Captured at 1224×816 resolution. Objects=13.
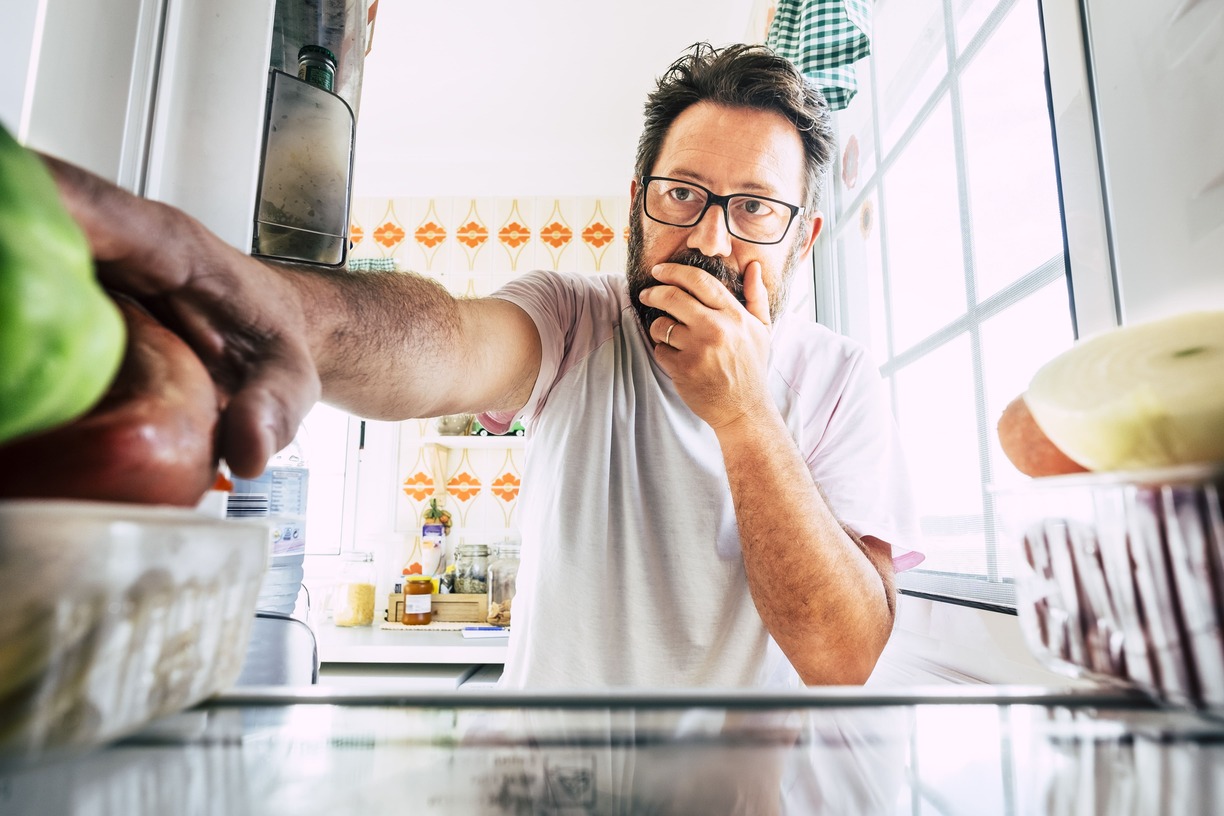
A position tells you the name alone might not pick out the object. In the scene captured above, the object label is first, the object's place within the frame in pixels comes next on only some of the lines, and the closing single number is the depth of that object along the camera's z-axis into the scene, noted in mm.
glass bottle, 508
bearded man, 781
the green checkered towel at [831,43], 1249
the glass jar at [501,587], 2346
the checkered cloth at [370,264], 2945
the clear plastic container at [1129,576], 196
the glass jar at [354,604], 2529
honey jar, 2436
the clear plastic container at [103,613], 120
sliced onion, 222
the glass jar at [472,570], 2549
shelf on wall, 2858
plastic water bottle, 718
